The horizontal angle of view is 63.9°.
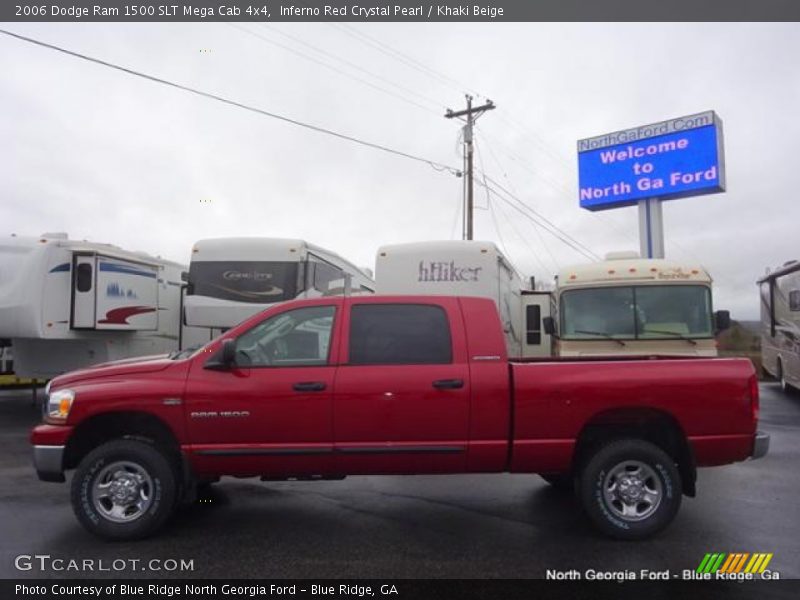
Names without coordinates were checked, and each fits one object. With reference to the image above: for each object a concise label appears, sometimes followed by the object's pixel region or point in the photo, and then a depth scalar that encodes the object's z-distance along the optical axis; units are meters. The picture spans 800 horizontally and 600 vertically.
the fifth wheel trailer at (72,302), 11.24
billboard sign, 20.11
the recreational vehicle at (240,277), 12.89
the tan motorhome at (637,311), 9.39
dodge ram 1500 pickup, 5.07
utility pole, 23.98
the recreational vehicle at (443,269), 11.03
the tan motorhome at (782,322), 13.28
